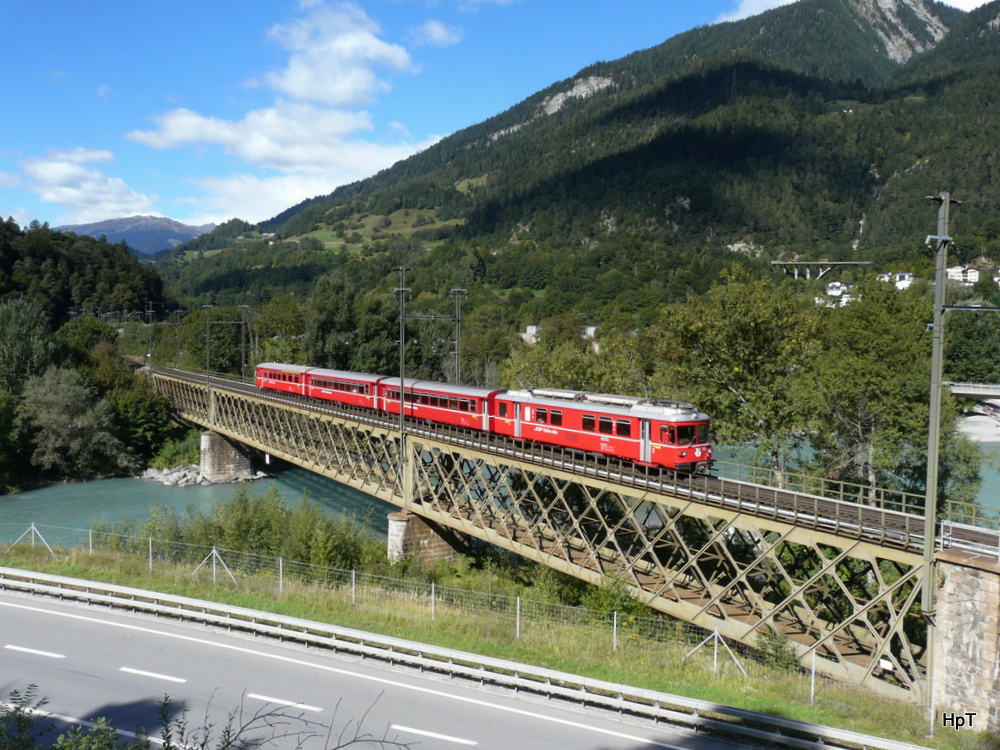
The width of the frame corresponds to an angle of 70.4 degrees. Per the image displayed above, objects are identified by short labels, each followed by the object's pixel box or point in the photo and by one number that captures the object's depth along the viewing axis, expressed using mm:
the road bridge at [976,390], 69438
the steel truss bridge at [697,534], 17359
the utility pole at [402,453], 32081
